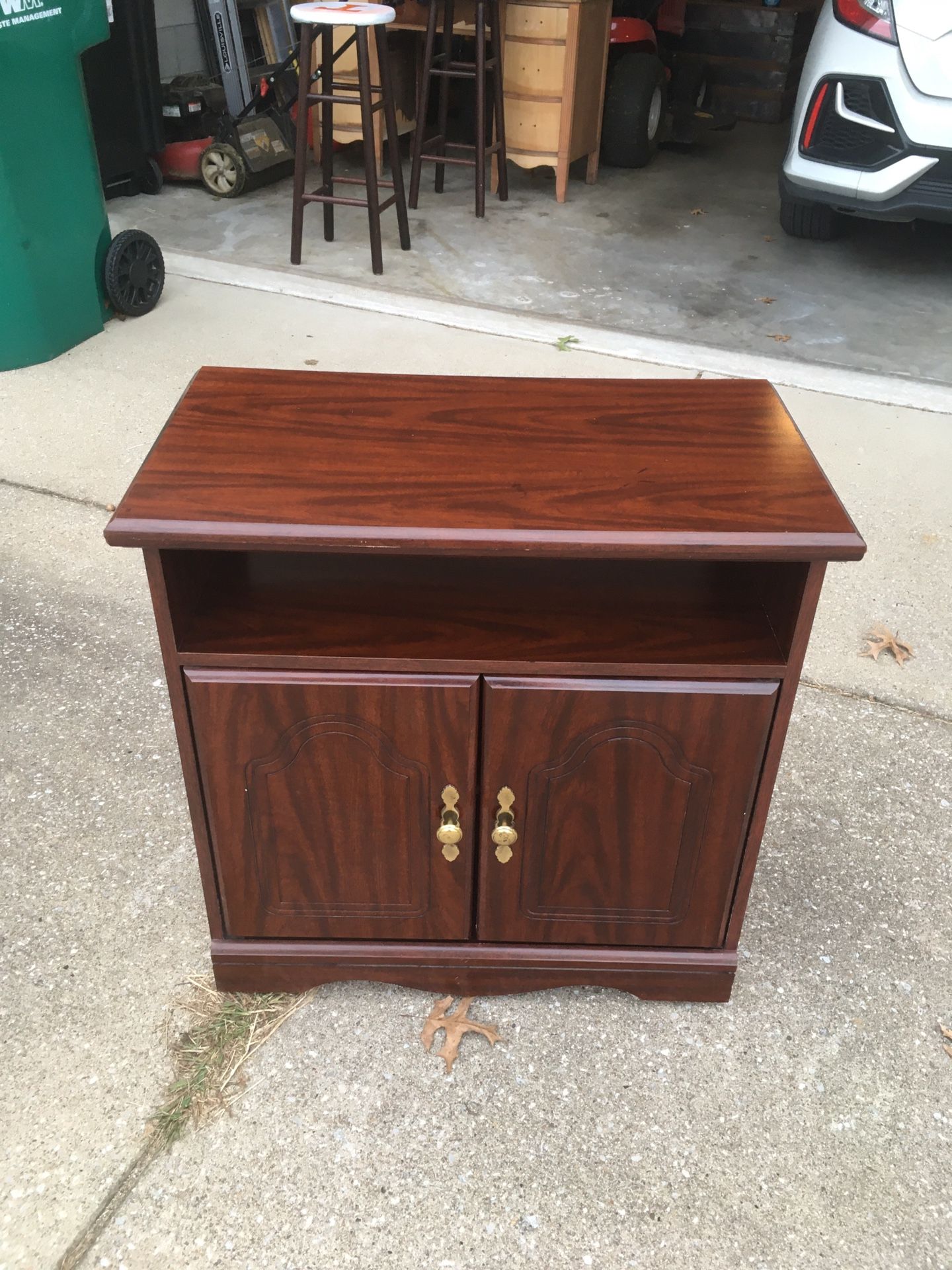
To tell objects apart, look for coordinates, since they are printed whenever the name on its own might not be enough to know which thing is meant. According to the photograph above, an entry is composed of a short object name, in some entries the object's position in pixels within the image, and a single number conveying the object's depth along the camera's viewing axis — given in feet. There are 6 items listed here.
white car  12.67
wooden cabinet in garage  17.61
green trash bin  10.96
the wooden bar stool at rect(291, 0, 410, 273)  13.16
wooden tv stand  4.33
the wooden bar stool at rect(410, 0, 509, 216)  16.79
